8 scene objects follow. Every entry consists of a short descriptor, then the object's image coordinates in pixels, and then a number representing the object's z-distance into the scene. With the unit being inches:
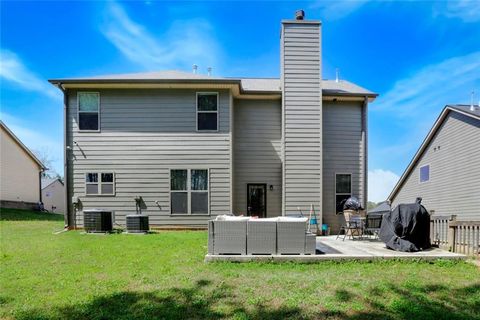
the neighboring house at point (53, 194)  1289.4
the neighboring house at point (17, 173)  823.7
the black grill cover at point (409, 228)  274.8
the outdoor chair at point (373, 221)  358.9
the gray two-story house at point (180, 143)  439.8
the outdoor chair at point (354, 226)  358.9
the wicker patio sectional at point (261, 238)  241.0
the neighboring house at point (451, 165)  457.1
